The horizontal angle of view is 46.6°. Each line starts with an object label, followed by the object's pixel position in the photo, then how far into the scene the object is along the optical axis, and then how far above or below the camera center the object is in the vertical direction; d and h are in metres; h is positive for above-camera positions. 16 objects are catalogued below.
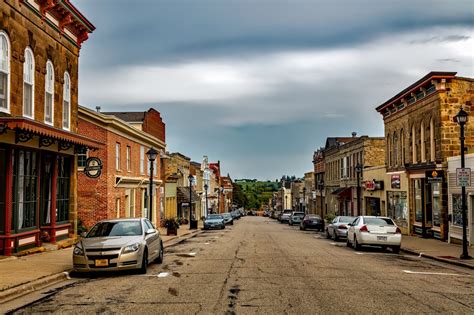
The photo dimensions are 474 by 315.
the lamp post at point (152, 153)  27.51 +2.01
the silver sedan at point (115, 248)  13.88 -1.38
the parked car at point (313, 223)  43.06 -2.37
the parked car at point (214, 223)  45.56 -2.47
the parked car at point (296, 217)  56.33 -2.53
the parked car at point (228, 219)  54.17 -2.62
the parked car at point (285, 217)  68.75 -3.12
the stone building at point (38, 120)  17.31 +2.71
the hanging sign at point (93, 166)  23.44 +1.21
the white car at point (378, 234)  22.28 -1.71
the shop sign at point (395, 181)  35.97 +0.73
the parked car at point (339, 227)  29.34 -1.89
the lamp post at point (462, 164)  18.98 +0.97
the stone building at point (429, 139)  27.80 +2.91
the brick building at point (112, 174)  29.92 +1.15
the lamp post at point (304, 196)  83.97 -0.59
